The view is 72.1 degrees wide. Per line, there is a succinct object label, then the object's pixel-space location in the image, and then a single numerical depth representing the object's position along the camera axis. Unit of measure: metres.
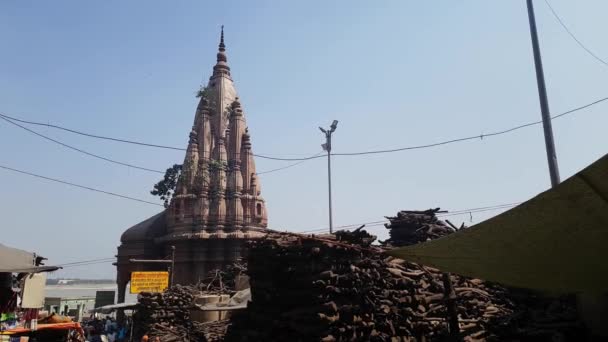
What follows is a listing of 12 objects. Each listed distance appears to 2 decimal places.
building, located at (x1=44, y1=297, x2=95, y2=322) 41.33
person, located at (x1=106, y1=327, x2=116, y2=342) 23.42
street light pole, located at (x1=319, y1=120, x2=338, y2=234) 24.45
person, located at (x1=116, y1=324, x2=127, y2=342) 22.72
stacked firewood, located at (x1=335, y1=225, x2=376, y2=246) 11.15
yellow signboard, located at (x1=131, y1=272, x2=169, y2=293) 23.78
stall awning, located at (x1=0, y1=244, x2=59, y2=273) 5.96
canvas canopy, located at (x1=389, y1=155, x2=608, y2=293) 3.54
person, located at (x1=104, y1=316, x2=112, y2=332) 26.55
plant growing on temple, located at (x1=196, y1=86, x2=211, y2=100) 36.26
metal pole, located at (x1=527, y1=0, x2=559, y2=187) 9.73
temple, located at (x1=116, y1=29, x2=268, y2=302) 31.91
